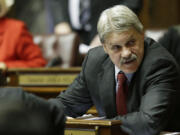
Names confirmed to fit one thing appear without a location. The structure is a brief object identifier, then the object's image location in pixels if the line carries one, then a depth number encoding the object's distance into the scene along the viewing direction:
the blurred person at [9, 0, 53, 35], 16.70
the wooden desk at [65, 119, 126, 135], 4.71
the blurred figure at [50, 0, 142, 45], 10.43
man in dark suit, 5.35
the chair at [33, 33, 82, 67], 10.41
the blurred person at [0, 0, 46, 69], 10.34
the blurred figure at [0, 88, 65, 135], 2.54
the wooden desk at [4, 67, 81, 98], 9.04
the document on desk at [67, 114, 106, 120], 5.64
